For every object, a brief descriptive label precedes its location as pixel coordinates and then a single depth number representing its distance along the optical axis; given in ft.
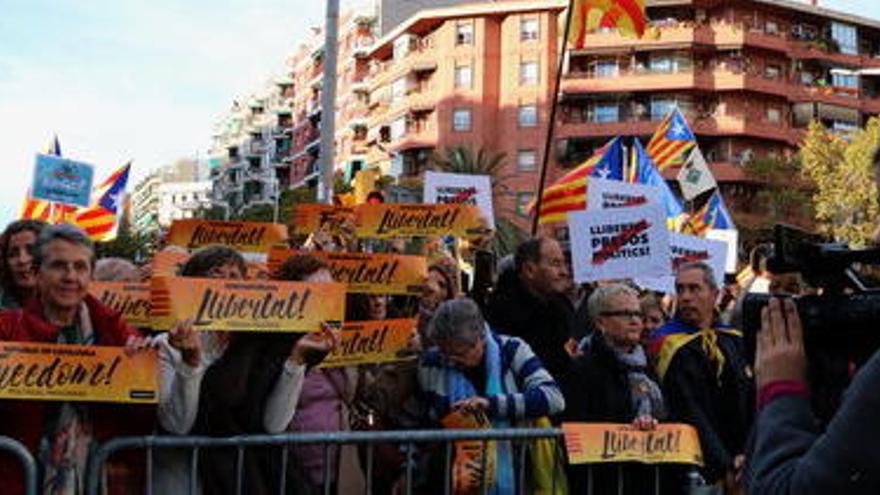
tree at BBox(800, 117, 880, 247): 131.64
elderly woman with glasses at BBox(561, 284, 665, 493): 16.12
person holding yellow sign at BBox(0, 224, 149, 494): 12.75
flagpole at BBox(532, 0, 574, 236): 33.70
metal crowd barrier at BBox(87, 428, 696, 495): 13.15
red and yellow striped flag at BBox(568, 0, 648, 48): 41.70
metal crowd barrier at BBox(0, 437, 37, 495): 12.25
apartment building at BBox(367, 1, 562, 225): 205.36
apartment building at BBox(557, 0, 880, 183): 195.21
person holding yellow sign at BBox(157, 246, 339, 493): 13.30
